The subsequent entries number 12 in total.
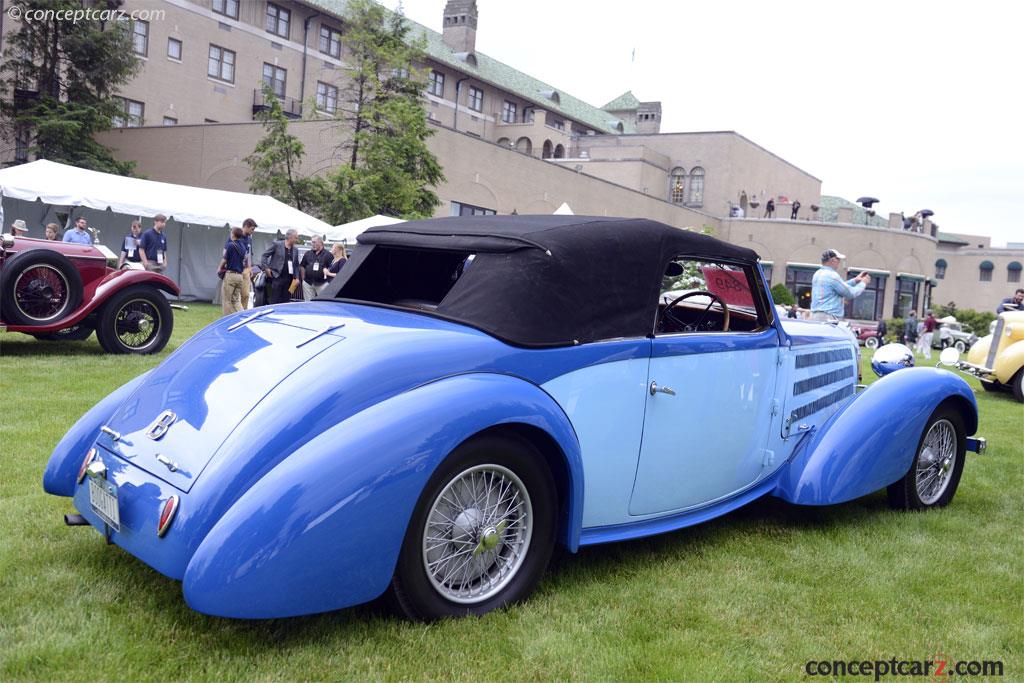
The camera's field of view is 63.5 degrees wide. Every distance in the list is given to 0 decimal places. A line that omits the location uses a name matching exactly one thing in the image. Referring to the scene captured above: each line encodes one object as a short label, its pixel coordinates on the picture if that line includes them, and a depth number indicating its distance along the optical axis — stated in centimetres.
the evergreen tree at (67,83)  2839
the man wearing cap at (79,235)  1220
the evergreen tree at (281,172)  2739
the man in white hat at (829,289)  873
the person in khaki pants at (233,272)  1342
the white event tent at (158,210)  1794
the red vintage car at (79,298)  884
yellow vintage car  1218
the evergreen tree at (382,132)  2648
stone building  3303
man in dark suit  1409
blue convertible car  274
